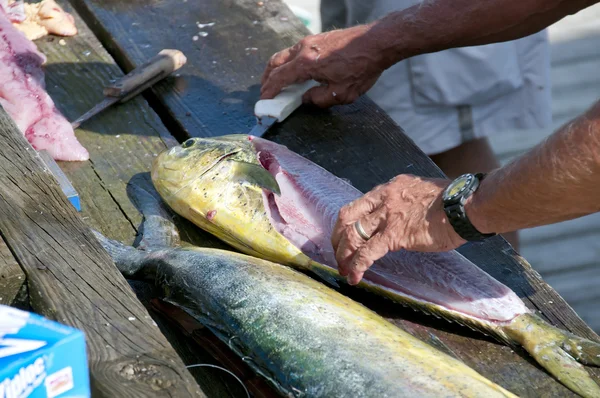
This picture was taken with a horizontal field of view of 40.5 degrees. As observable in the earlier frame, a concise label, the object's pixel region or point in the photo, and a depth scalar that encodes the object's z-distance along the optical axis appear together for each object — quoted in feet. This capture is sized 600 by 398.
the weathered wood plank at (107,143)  8.80
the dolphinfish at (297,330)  6.10
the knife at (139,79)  10.70
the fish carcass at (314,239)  7.05
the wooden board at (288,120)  7.41
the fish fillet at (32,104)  9.80
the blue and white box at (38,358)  4.49
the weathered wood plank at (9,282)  6.18
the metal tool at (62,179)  8.69
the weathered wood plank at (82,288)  5.40
